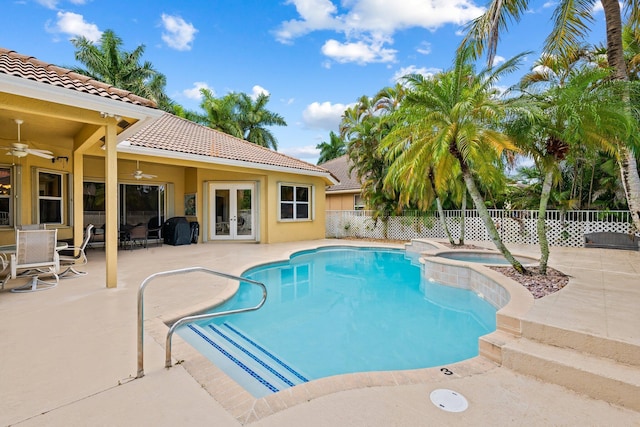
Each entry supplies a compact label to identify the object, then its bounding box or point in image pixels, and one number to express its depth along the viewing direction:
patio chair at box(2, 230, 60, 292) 6.09
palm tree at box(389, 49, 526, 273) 6.80
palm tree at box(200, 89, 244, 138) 31.74
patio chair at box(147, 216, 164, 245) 14.35
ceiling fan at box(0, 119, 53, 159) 6.86
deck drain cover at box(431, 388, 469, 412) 2.71
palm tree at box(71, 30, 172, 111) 25.11
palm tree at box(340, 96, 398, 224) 16.86
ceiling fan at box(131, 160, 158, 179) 12.29
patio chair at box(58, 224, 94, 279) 7.55
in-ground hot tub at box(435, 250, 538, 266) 10.62
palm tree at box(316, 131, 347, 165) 40.86
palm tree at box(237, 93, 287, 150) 32.72
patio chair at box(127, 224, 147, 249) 12.25
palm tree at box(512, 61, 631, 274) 5.82
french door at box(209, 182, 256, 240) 15.19
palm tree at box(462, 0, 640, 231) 9.11
